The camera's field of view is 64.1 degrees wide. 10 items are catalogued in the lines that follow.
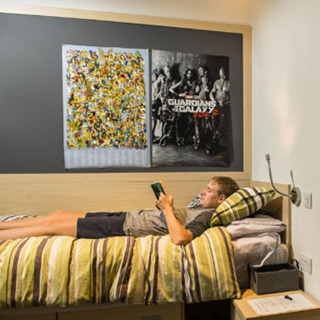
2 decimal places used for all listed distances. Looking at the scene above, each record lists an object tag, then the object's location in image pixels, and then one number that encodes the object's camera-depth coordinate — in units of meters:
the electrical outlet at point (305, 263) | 1.37
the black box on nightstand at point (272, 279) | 1.34
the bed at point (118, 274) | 1.19
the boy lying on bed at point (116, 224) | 1.48
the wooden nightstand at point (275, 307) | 1.20
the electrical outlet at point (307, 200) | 1.37
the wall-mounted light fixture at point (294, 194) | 1.46
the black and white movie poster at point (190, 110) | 2.01
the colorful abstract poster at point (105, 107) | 1.91
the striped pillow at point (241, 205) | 1.55
